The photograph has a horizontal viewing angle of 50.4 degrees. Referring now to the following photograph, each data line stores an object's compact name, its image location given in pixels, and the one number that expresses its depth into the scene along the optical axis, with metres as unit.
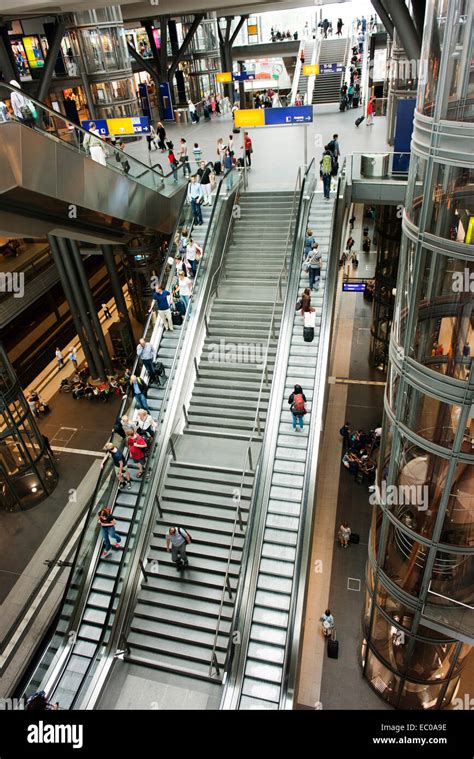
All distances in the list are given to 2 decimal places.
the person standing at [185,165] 17.42
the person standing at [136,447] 10.31
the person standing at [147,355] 11.59
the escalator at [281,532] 8.55
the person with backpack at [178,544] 9.32
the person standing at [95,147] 12.32
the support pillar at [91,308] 17.28
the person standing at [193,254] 13.44
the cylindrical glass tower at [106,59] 18.81
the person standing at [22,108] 10.08
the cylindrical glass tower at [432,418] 5.51
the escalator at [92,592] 8.96
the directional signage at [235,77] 26.34
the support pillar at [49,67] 16.17
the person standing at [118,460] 10.20
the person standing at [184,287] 12.81
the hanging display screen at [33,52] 28.23
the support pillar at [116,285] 18.81
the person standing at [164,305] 12.54
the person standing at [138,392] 11.23
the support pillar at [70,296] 16.97
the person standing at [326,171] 14.67
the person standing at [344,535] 12.21
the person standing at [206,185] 15.58
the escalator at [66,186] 9.30
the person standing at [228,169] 16.00
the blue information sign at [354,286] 14.25
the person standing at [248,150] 18.14
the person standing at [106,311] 22.85
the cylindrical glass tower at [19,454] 13.54
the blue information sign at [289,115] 14.54
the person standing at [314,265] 12.77
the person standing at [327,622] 10.37
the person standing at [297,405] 10.45
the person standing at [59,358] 20.42
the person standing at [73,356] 19.92
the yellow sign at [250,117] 15.13
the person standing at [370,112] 22.12
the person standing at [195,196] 14.83
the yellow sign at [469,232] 5.53
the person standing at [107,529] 9.70
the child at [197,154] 18.44
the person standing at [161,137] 21.69
